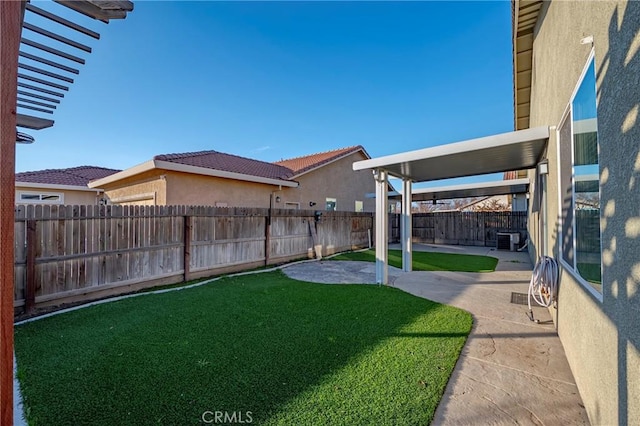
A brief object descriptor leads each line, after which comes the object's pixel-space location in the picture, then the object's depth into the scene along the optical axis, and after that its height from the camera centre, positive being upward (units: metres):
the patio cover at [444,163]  5.10 +1.21
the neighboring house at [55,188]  12.70 +1.19
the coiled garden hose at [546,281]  4.20 -1.04
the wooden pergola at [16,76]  0.98 +0.74
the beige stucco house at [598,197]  1.55 +0.13
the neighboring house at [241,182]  9.38 +1.31
